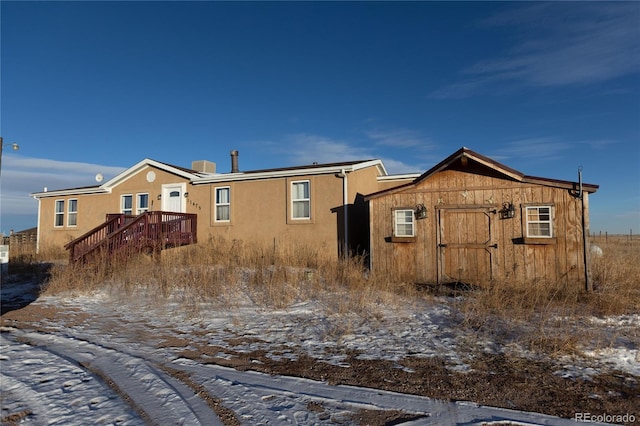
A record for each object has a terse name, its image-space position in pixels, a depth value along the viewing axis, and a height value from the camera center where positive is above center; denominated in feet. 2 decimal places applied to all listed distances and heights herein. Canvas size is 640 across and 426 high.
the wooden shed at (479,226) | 32.37 +0.85
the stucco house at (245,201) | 46.70 +4.92
